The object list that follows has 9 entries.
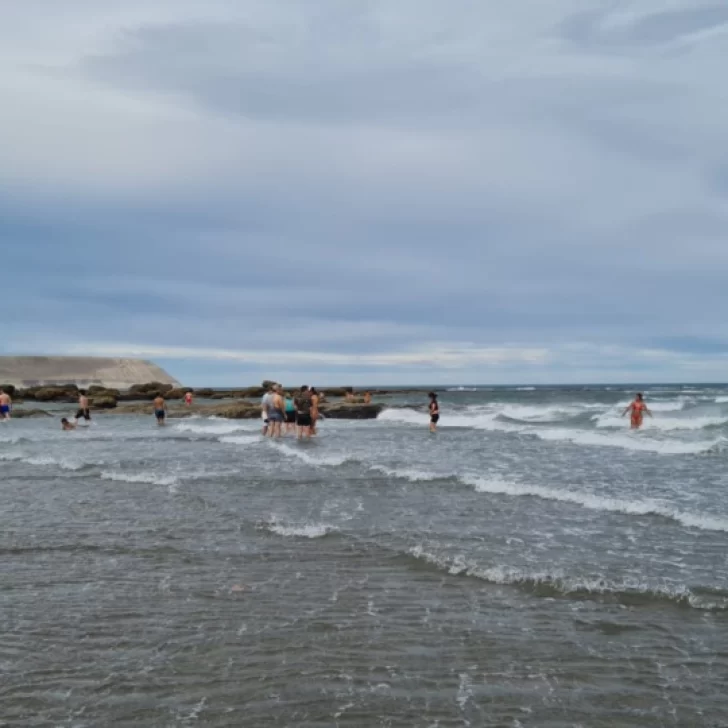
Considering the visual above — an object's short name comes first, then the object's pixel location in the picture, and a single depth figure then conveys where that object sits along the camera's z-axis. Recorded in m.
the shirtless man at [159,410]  36.84
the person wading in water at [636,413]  31.39
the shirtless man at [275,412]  28.00
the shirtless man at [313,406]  27.64
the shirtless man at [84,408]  34.76
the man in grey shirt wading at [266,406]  28.12
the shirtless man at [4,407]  38.40
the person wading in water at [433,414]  32.19
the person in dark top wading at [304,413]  27.70
